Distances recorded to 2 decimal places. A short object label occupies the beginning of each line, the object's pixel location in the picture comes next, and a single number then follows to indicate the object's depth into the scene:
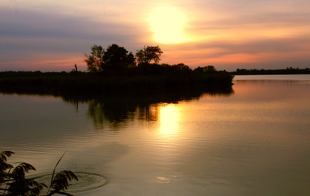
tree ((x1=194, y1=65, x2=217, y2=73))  60.25
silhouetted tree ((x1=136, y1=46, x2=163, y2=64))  51.98
